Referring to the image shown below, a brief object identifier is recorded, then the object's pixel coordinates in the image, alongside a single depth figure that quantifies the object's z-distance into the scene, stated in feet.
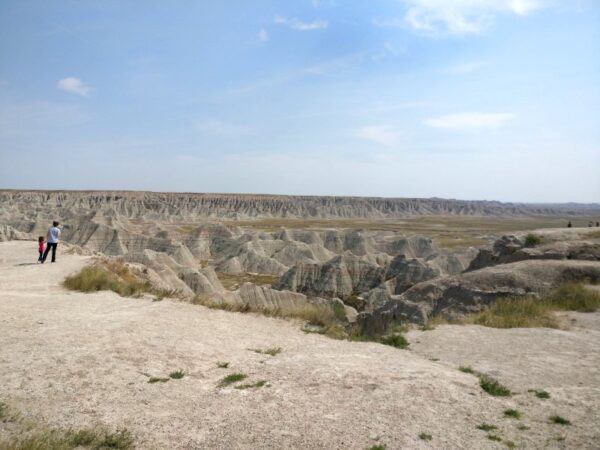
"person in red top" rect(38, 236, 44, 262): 53.11
